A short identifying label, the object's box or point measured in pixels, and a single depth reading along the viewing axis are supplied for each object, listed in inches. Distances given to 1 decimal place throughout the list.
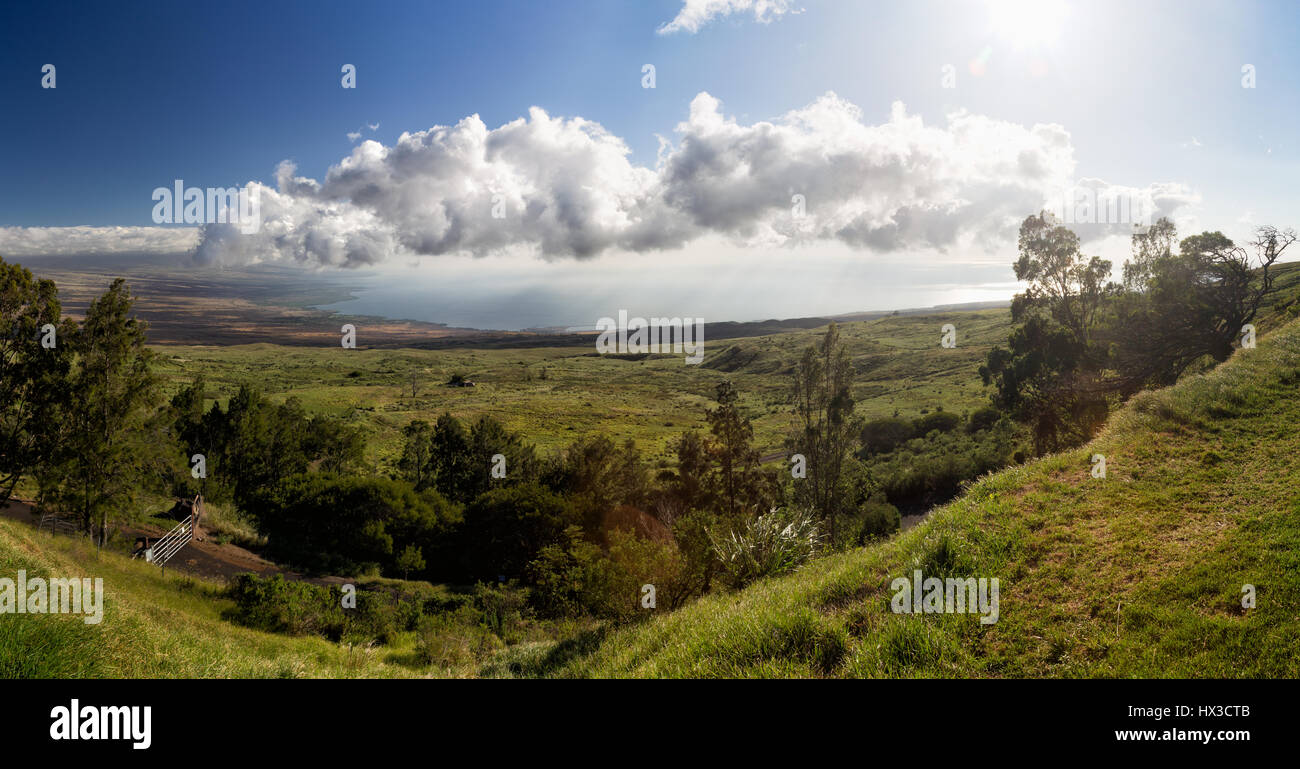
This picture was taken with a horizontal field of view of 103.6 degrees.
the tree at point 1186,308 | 911.7
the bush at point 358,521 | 1441.9
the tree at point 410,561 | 1423.5
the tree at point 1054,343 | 1091.3
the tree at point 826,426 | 1174.3
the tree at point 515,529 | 1387.8
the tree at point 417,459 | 2174.0
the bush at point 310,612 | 633.6
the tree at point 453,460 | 2020.2
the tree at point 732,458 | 1407.5
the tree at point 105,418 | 882.8
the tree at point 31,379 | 848.9
